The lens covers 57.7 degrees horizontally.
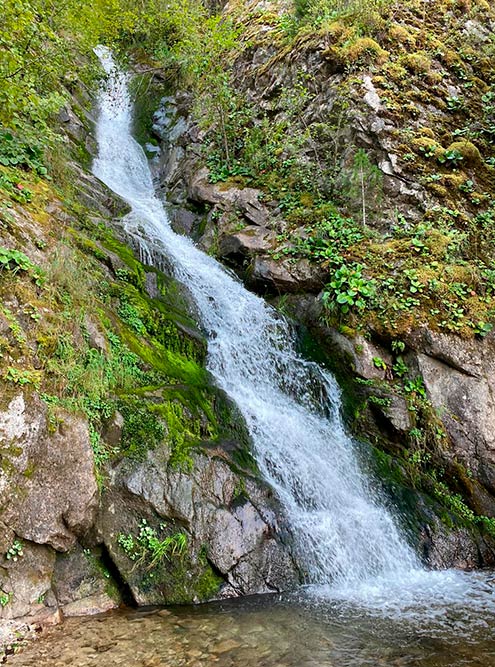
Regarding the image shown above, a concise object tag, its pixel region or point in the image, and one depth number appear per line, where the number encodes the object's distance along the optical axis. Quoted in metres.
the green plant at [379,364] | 8.12
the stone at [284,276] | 9.41
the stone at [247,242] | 10.39
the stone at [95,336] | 5.61
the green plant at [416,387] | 7.82
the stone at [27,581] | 3.77
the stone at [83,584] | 4.13
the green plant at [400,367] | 8.08
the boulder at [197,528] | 4.60
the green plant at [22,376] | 4.33
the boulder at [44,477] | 4.04
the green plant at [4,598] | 3.70
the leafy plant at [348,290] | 8.55
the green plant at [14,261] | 5.03
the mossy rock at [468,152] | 10.75
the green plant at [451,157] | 10.69
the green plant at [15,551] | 3.89
